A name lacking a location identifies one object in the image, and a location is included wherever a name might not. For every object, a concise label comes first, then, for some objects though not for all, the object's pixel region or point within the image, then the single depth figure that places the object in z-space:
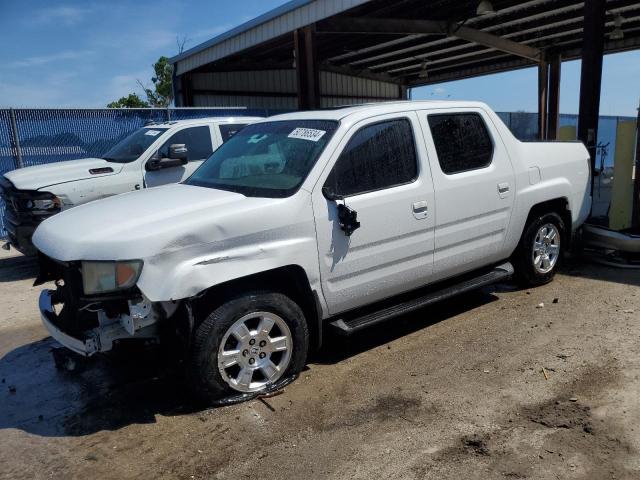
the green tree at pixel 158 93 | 37.16
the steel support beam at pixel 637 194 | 7.02
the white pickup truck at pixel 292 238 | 3.26
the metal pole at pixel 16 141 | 10.36
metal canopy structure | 12.29
